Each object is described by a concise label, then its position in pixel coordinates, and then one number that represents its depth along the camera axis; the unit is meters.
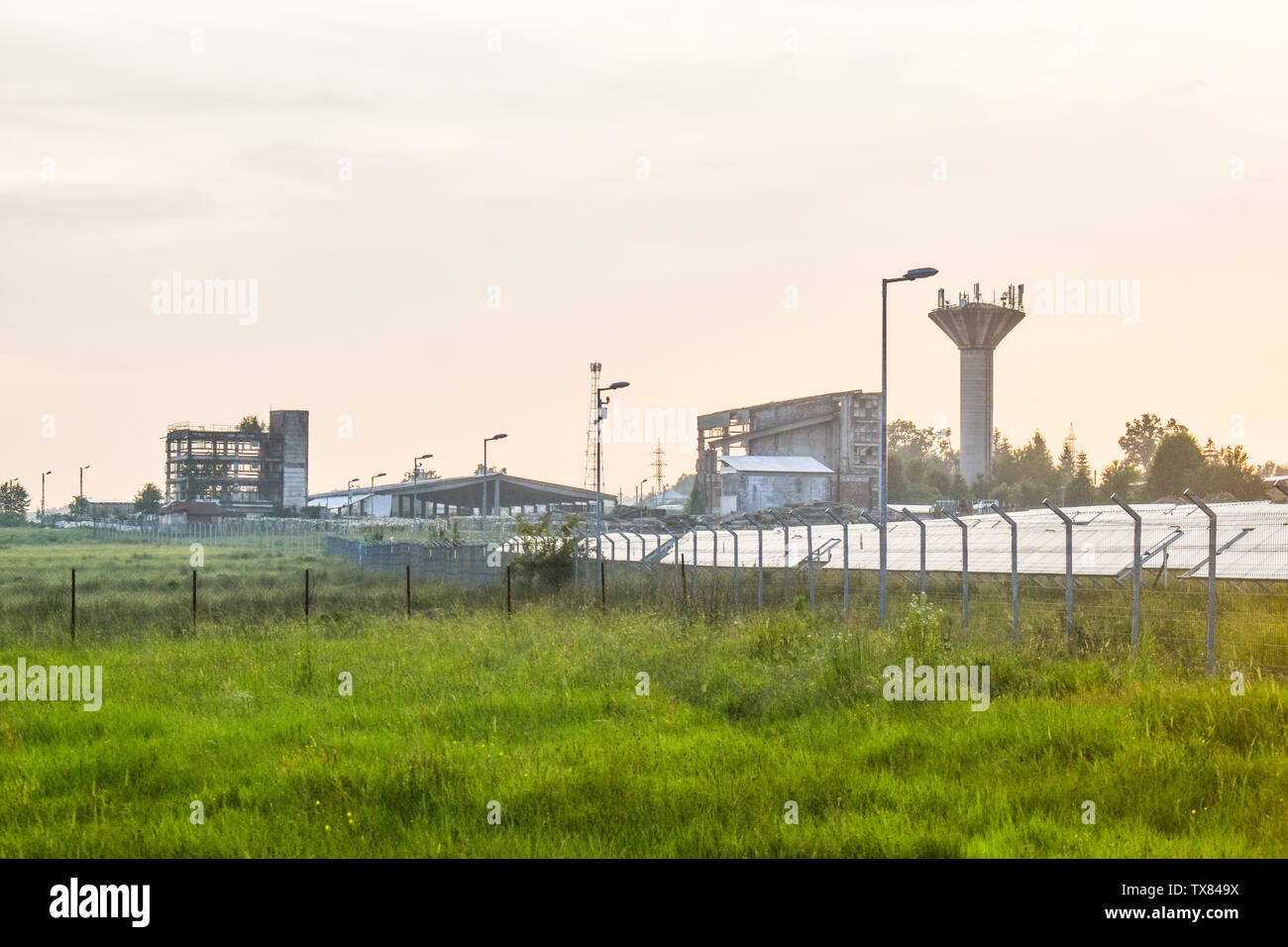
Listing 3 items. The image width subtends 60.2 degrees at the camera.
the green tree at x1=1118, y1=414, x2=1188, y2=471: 131.00
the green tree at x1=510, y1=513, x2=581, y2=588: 33.47
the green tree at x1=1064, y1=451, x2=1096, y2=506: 81.62
